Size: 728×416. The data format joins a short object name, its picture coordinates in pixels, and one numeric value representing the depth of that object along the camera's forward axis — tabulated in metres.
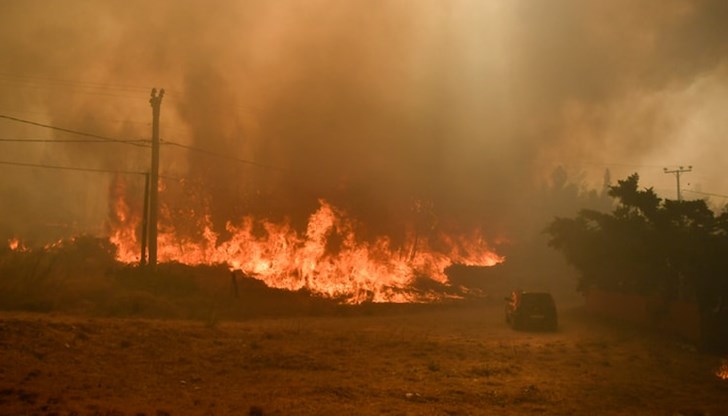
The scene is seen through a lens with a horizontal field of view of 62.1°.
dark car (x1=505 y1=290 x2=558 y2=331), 26.33
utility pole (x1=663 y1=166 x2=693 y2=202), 61.05
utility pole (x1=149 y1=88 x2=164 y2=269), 31.70
